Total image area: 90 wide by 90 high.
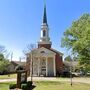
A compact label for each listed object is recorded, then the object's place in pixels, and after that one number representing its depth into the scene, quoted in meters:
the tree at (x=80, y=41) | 9.21
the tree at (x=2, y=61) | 19.13
